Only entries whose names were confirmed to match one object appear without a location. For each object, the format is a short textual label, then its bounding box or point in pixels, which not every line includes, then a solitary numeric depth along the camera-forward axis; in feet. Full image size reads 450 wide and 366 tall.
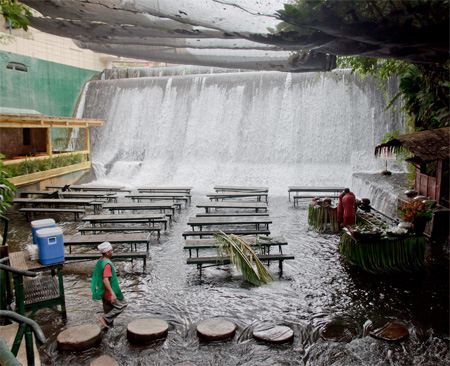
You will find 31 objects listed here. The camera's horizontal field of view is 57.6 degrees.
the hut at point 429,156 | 26.40
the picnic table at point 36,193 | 43.57
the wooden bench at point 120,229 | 30.06
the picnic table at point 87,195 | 43.47
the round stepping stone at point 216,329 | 16.11
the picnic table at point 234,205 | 37.70
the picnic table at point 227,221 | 30.78
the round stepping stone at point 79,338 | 15.52
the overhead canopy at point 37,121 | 44.37
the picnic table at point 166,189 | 46.83
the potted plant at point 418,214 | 23.56
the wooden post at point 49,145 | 52.34
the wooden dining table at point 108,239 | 25.63
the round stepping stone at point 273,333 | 15.99
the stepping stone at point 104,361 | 14.32
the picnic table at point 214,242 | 24.04
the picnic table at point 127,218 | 32.40
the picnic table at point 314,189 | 44.91
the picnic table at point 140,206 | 36.88
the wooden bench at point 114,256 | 23.90
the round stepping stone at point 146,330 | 16.07
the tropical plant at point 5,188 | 25.18
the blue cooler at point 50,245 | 16.56
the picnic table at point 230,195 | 43.29
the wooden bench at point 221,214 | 34.09
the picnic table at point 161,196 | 42.16
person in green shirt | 16.72
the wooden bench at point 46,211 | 36.28
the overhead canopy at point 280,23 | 10.11
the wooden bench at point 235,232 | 27.94
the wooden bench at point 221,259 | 22.67
